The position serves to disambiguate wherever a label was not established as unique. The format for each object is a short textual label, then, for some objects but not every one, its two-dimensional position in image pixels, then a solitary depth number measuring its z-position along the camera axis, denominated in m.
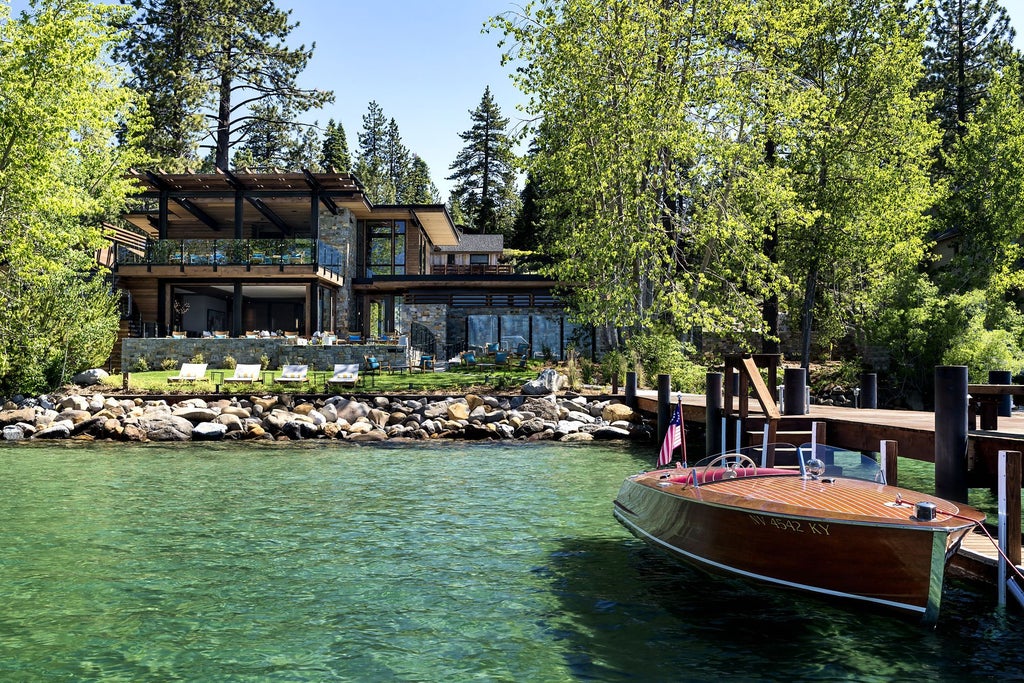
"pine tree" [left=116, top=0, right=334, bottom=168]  41.09
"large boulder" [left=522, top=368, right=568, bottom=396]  23.98
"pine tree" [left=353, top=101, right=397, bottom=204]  80.77
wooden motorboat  6.75
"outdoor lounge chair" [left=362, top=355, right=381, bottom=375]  27.68
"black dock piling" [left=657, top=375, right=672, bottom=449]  18.19
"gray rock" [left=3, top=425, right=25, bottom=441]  20.67
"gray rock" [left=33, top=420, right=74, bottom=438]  20.95
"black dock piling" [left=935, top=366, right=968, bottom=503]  8.27
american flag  10.53
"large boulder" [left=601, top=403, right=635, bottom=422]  22.11
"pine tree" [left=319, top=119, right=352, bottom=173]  56.47
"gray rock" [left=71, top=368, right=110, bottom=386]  25.16
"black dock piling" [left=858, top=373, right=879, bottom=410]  16.41
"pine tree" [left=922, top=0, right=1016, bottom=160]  44.06
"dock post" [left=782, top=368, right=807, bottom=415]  12.47
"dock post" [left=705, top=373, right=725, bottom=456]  14.04
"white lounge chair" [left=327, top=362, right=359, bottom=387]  25.16
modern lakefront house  32.50
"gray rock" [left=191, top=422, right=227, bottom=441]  21.05
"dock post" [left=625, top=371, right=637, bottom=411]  22.50
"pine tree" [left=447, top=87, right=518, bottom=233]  72.94
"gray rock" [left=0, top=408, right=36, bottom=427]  21.38
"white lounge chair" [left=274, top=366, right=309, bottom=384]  25.31
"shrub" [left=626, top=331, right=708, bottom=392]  23.80
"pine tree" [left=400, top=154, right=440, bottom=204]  79.19
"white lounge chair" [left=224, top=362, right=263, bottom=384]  25.31
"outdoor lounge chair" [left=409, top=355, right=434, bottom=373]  29.34
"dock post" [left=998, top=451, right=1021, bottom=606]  7.40
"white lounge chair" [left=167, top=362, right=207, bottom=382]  25.53
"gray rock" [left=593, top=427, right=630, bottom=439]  21.20
